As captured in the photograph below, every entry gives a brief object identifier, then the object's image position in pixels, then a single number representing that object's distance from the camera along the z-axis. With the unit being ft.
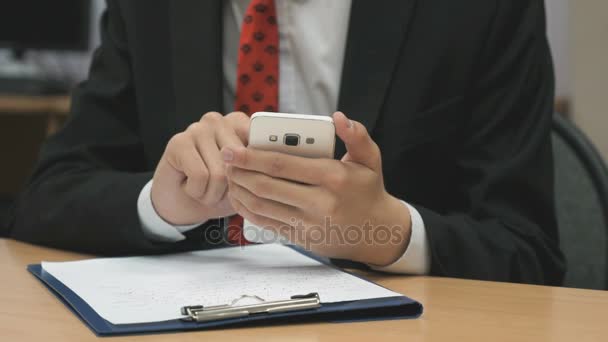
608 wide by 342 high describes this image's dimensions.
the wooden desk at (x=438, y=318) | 3.38
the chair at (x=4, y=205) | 9.83
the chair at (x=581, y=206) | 4.85
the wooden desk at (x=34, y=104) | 10.52
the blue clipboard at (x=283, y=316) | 3.38
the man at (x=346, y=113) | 4.24
